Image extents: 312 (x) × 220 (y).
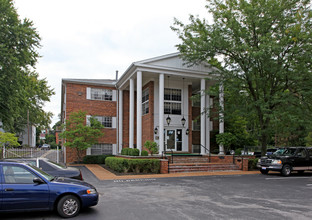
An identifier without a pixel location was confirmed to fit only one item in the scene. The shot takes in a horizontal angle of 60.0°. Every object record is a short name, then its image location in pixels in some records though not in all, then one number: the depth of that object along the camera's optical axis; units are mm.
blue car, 5949
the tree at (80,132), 22188
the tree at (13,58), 16422
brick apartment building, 19875
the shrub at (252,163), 18339
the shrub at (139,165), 15859
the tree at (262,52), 16266
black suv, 15438
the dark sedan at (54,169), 9023
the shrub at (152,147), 17828
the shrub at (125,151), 18753
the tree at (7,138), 15783
